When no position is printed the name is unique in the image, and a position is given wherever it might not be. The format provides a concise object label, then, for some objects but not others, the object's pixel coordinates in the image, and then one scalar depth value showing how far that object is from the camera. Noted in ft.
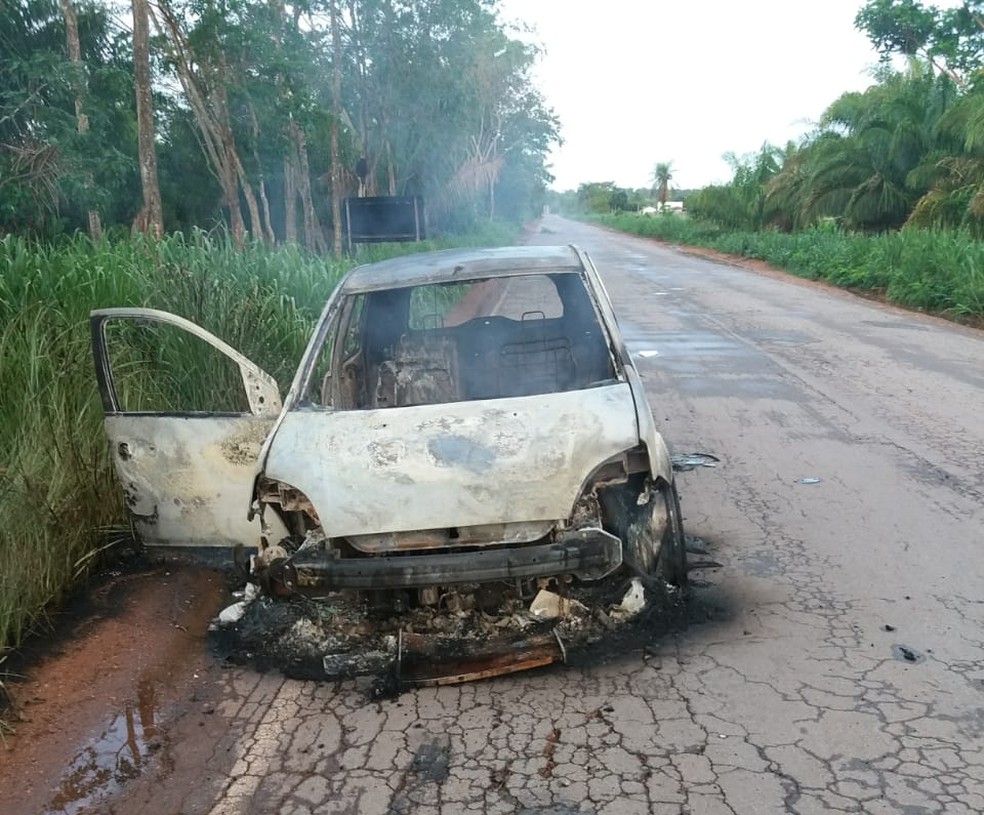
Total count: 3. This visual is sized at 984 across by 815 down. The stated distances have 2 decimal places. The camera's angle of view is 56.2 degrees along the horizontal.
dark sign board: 39.17
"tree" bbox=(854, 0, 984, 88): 90.43
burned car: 11.85
